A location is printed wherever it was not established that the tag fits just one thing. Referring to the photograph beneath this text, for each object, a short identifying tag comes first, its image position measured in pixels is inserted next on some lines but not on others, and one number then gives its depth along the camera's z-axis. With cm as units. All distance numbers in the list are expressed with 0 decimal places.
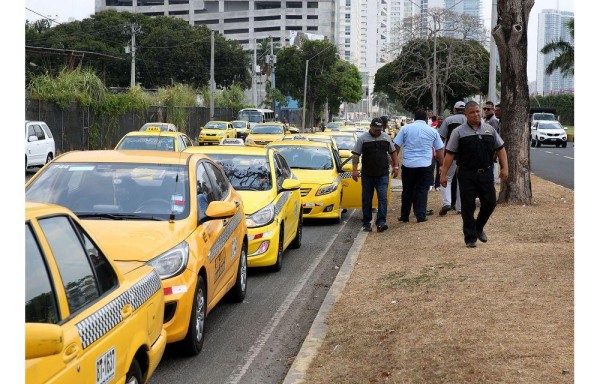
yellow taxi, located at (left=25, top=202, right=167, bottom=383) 377
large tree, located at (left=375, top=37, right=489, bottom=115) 5909
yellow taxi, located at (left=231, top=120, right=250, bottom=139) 5559
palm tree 8481
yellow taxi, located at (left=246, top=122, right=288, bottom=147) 3862
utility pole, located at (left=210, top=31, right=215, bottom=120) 6028
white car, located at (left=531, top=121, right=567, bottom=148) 5834
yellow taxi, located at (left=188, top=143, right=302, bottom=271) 1128
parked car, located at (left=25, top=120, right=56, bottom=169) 2889
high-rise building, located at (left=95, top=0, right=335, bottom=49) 16575
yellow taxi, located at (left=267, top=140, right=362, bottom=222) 1647
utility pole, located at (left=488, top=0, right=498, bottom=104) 2592
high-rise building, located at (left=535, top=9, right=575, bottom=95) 8831
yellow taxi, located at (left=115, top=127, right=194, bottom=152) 2025
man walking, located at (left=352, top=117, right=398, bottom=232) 1462
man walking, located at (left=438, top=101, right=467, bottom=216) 1550
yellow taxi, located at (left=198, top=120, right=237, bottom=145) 4962
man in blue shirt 1502
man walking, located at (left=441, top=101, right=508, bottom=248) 1119
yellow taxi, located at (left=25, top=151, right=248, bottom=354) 705
